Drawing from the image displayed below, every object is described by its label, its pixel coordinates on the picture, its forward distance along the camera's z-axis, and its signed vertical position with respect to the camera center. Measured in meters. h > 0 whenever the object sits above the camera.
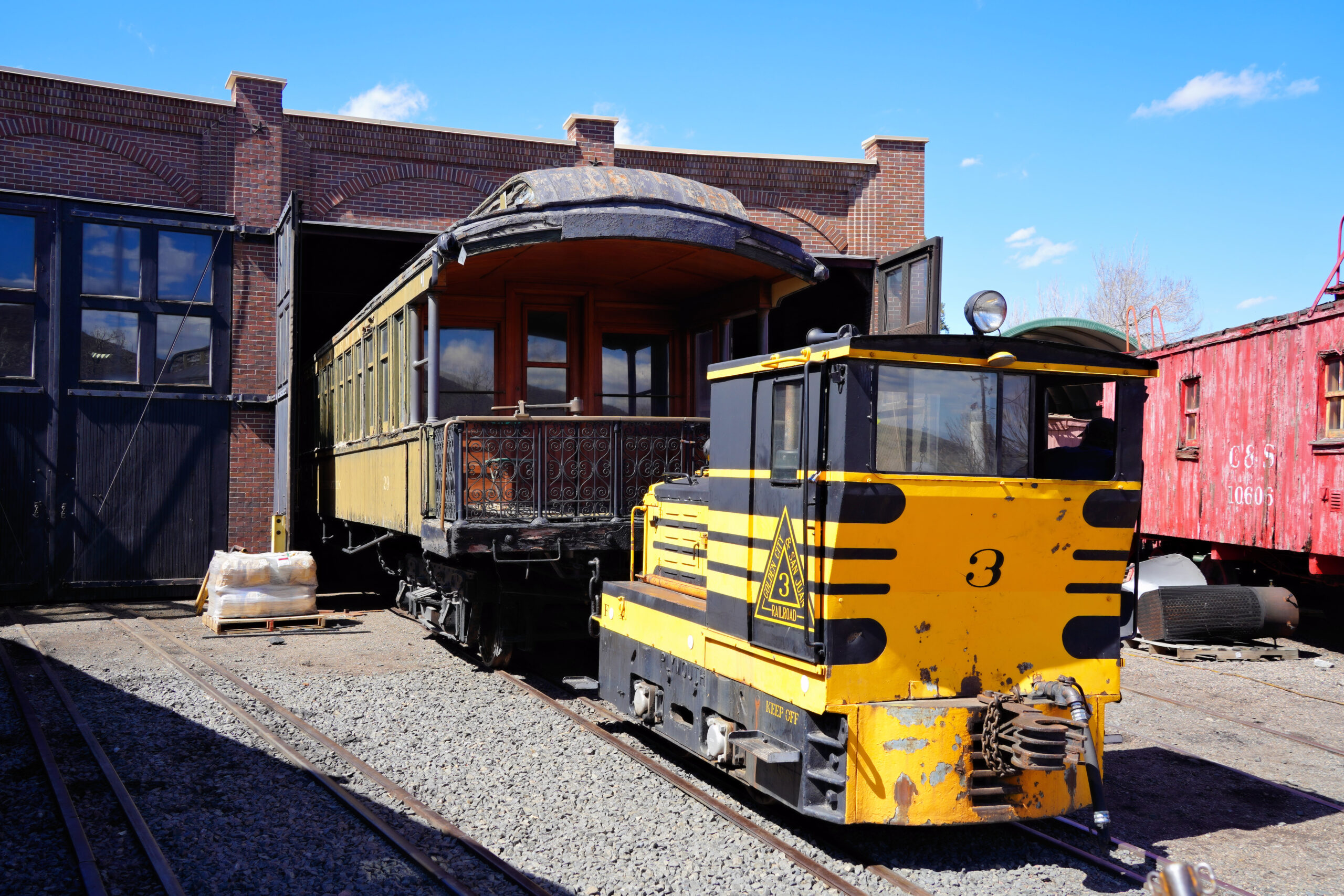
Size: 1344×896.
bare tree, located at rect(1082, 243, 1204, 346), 45.88 +7.24
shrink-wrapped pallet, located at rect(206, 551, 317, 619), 12.63 -1.55
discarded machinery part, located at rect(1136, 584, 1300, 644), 11.95 -1.62
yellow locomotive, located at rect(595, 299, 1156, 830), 4.93 -0.53
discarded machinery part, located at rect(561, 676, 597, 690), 8.04 -1.70
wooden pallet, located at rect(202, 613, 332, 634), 12.54 -2.02
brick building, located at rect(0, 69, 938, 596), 14.52 +2.46
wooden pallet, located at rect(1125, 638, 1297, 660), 11.63 -2.01
